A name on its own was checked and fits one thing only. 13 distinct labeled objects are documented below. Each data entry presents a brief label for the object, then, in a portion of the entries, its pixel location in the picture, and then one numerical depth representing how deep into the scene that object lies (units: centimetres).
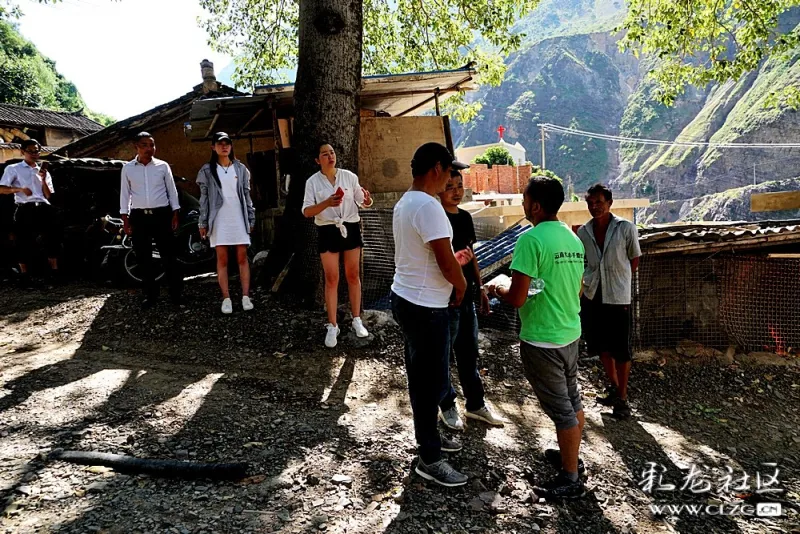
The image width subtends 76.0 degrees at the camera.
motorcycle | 775
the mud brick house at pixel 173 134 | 1213
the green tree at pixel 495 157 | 2800
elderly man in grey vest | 435
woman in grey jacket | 547
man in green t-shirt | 282
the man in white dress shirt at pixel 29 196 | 731
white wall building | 3481
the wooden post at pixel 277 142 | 865
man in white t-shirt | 267
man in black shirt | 355
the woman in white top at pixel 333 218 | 477
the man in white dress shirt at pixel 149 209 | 563
